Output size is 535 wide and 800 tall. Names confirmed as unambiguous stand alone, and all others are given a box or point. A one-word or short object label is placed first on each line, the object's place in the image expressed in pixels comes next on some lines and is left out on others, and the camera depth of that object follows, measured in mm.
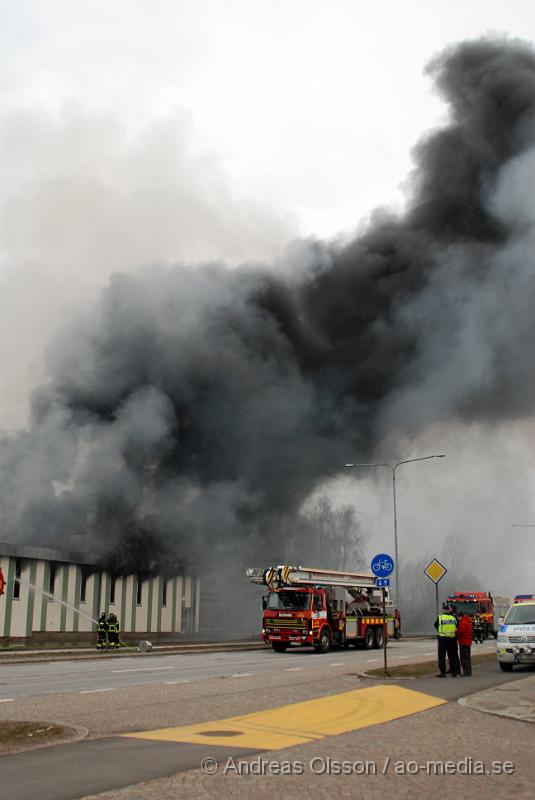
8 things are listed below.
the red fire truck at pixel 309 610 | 29562
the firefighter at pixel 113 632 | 32312
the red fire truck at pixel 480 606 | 47488
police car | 18703
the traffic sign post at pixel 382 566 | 19812
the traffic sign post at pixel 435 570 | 23984
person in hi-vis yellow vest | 16938
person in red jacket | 17453
